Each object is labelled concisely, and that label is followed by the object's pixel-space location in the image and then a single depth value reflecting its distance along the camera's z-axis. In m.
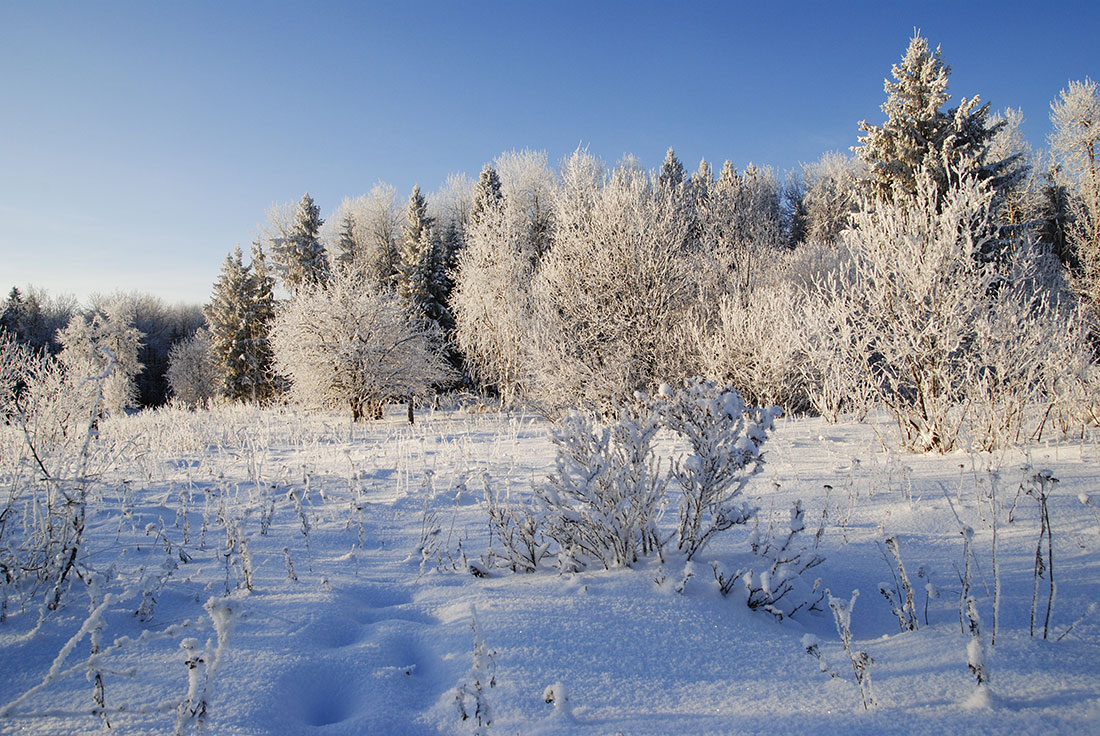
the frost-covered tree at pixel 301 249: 30.72
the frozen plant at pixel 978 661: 1.69
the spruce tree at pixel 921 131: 17.03
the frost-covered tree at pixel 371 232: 34.69
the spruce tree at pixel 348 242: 36.25
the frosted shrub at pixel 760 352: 12.23
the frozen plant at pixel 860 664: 1.69
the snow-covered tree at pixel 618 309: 13.80
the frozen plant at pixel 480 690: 1.52
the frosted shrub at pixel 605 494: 2.84
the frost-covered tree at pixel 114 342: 29.02
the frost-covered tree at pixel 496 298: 19.66
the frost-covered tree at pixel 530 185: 29.03
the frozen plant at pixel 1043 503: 2.03
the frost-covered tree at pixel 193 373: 37.91
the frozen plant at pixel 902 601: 2.19
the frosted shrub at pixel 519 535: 3.09
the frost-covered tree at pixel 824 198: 31.84
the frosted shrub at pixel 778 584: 2.50
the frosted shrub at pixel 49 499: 2.45
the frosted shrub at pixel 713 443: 2.81
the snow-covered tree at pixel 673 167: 37.41
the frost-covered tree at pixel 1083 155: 17.56
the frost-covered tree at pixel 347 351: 17.77
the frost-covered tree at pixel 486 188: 27.46
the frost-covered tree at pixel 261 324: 29.31
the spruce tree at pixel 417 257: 27.92
